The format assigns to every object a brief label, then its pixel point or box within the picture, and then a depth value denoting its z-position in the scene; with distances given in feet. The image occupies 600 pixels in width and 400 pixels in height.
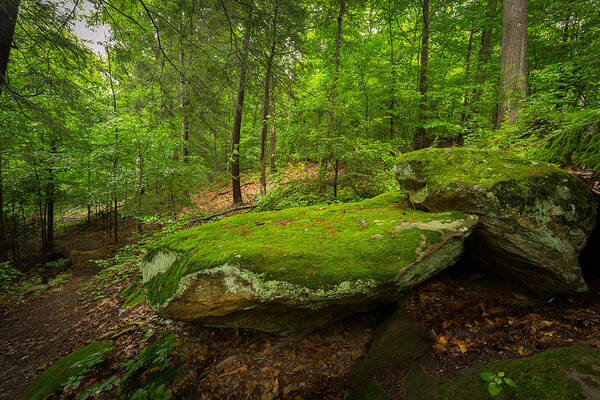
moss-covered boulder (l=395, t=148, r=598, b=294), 7.57
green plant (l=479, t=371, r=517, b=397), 5.45
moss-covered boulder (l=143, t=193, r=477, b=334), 7.52
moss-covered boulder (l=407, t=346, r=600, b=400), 4.87
